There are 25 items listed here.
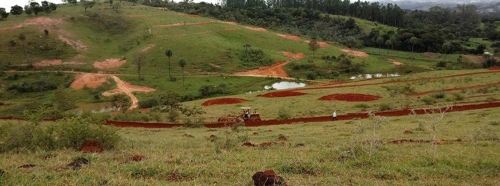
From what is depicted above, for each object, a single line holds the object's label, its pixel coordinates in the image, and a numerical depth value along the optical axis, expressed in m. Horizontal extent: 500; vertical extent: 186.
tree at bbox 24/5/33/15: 105.01
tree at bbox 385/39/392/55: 118.31
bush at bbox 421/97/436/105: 36.22
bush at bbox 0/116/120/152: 17.44
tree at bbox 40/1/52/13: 109.62
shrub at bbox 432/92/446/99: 39.17
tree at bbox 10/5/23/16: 107.62
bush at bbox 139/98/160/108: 54.22
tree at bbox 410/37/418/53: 113.75
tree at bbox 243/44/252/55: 94.31
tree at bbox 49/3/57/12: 113.64
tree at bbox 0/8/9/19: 102.56
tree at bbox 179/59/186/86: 74.88
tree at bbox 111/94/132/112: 57.47
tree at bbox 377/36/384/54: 122.62
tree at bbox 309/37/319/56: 97.81
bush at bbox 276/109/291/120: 34.94
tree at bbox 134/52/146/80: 76.00
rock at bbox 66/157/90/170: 12.69
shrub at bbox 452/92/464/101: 37.19
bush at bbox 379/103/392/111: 35.03
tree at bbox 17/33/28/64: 82.06
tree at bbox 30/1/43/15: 104.94
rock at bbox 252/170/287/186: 10.16
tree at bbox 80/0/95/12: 123.11
